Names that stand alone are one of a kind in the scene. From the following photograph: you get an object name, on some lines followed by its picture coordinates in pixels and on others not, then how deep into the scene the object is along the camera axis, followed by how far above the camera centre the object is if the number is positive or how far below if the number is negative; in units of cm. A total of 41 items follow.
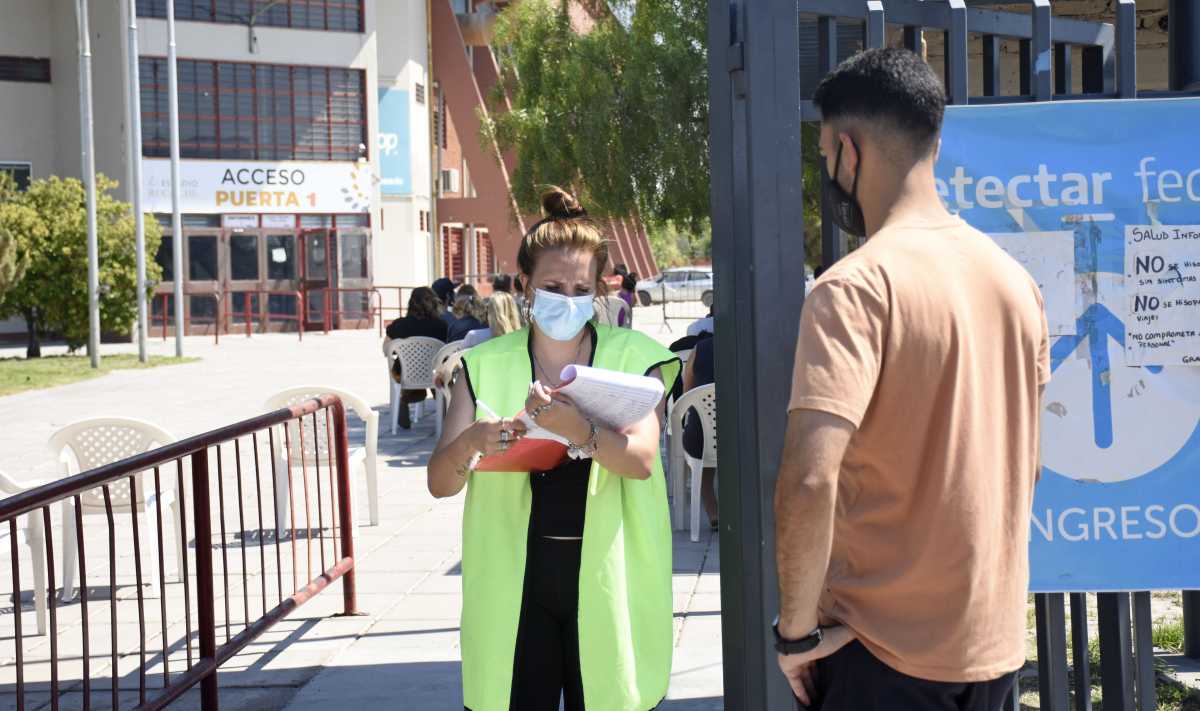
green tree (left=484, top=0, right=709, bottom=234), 2005 +264
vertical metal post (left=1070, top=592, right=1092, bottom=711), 398 -100
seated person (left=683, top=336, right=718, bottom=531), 861 -79
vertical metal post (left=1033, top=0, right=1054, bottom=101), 380 +60
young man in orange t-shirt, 245 -26
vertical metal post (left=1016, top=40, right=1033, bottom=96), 387 +58
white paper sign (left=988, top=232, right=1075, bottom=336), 377 +5
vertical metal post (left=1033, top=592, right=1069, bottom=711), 389 -98
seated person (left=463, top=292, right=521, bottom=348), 831 -11
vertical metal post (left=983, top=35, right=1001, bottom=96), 385 +57
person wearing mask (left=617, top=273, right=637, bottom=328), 1961 +7
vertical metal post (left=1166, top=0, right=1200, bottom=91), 477 +77
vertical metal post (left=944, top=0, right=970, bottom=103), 375 +59
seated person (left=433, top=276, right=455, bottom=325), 1501 +4
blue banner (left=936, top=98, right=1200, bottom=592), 375 -7
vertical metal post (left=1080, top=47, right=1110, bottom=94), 403 +58
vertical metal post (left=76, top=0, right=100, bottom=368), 2389 +205
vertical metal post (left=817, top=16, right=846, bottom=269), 360 +55
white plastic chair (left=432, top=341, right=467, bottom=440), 1239 -54
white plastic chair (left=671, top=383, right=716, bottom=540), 851 -89
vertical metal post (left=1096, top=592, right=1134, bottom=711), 396 -101
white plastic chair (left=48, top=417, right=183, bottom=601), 733 -74
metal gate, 344 +16
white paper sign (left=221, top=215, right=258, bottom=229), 3669 +198
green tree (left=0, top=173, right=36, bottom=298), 2486 +140
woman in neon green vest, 346 -58
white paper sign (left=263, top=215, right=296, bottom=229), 3709 +198
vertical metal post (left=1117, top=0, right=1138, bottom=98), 385 +62
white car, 5047 +19
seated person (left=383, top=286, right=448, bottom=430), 1448 -28
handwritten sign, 381 -4
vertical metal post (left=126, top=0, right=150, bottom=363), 2506 +167
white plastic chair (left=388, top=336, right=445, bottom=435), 1395 -59
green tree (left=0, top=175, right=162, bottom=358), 2614 +59
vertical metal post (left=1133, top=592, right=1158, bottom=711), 400 -101
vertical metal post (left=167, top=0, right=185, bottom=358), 2641 +229
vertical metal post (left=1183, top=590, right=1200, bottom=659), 552 -130
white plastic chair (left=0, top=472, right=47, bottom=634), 671 -112
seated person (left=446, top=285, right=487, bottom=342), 1392 -19
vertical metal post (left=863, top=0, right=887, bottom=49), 361 +64
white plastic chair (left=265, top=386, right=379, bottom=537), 890 -95
